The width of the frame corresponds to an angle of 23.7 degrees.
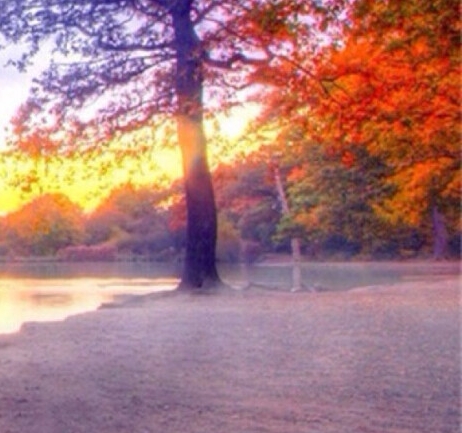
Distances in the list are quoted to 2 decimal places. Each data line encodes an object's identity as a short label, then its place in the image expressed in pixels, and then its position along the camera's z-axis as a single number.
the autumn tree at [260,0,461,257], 17.88
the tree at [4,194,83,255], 40.16
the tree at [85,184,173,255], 49.09
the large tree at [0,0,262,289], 18.56
